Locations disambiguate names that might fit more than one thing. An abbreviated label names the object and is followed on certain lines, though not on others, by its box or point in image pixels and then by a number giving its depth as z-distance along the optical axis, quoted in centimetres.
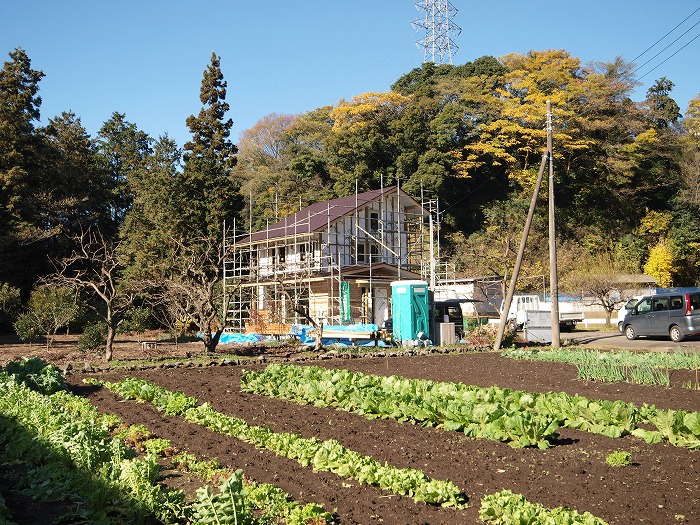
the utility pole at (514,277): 2138
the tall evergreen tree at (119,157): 4925
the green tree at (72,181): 3919
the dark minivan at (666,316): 2248
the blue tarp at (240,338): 2889
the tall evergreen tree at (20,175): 3400
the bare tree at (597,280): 3794
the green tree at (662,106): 5078
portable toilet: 2378
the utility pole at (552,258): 2073
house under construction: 3222
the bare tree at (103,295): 1823
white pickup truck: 2914
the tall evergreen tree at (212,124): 4169
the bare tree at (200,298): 1936
